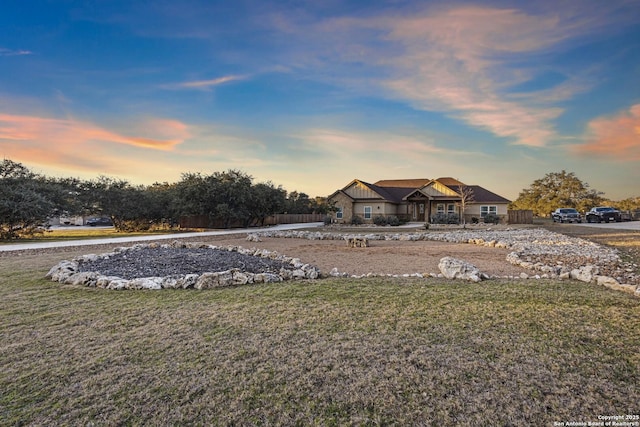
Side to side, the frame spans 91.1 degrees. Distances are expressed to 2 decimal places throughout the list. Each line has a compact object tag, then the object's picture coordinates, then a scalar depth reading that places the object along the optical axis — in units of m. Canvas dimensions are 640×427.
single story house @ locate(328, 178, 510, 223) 32.62
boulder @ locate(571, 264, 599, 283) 6.55
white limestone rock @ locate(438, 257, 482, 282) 6.75
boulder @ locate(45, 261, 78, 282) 6.83
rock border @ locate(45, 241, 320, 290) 6.30
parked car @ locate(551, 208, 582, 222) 33.47
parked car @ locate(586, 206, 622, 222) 30.73
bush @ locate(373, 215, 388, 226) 30.75
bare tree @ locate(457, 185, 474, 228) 31.47
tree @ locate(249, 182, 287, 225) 27.33
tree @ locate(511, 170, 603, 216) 43.75
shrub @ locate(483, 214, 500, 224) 30.95
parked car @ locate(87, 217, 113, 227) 36.67
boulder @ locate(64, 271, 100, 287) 6.55
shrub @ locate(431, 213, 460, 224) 30.67
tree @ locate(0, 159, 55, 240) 15.81
